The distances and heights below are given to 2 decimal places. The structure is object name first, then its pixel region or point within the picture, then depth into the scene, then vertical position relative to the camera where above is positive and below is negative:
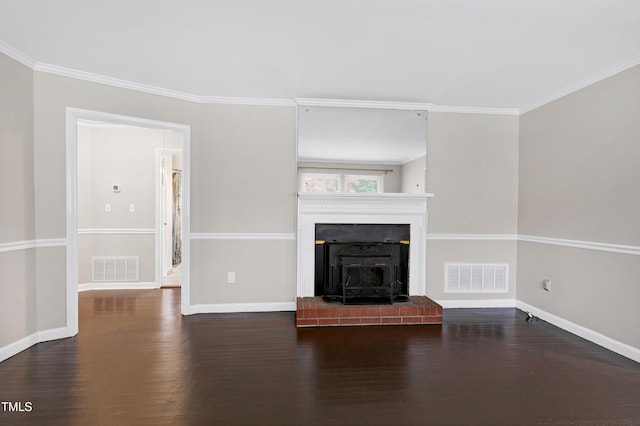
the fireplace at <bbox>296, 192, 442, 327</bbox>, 3.54 -0.46
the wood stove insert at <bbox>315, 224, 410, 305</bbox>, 3.54 -0.61
